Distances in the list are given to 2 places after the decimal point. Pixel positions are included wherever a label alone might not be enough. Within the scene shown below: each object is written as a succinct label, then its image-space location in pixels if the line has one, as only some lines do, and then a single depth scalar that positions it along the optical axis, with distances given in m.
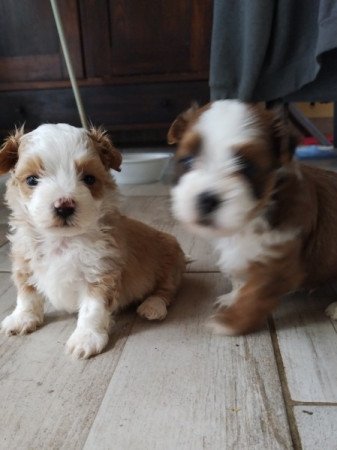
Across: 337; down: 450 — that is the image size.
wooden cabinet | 1.18
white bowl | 0.82
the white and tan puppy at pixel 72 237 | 0.31
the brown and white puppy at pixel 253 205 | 0.27
